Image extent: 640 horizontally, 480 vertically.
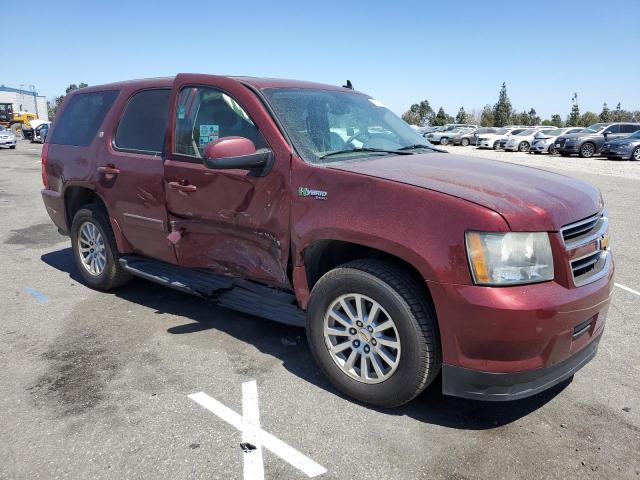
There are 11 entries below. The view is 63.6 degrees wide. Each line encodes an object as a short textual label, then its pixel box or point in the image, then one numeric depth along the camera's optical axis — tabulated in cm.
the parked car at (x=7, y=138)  2920
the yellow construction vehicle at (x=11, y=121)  4256
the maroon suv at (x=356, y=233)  256
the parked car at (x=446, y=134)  3944
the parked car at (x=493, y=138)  3319
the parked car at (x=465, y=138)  3862
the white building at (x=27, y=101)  5288
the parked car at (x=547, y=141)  2872
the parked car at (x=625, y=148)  2322
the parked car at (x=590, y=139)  2569
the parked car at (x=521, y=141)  3111
